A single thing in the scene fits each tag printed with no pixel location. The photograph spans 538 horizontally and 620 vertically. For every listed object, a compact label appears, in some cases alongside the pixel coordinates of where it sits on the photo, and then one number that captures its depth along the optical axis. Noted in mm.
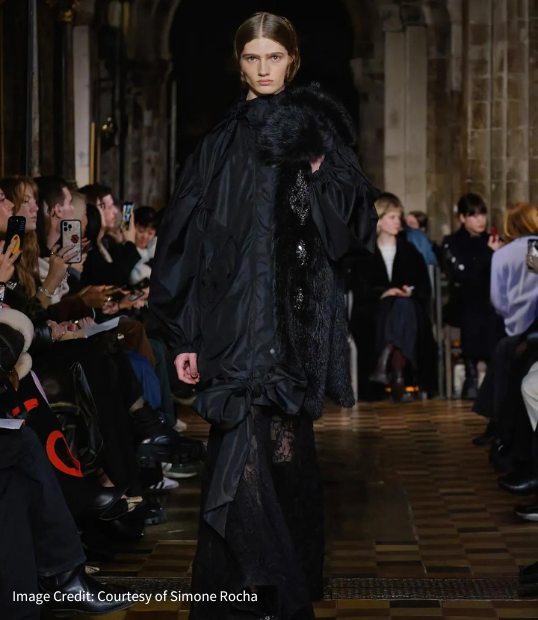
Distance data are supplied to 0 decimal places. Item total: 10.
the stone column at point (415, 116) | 21047
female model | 4109
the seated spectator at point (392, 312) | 11586
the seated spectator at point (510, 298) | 7973
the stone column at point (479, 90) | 15641
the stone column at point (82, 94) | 17094
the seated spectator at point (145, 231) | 10960
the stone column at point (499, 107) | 15125
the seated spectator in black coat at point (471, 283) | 11273
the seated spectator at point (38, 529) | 4176
